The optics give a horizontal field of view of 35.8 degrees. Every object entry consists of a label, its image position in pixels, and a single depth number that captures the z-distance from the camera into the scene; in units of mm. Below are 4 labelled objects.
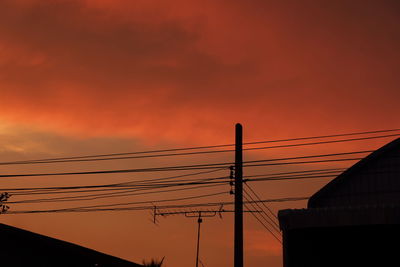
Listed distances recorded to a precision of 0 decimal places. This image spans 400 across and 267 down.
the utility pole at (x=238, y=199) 22469
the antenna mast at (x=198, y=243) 66425
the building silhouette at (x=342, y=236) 18625
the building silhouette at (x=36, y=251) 25609
